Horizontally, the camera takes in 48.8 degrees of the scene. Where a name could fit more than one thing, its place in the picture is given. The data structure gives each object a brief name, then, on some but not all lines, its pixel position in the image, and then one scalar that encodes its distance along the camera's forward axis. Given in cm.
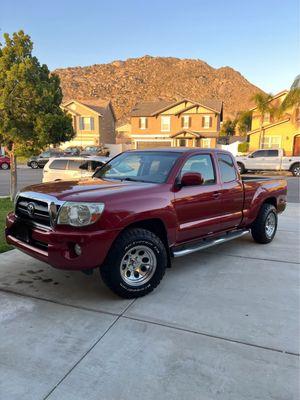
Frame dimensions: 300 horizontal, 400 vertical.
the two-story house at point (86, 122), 4478
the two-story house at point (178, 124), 3903
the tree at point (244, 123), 4610
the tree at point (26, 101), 770
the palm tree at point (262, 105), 3123
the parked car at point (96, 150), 3699
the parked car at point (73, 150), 3366
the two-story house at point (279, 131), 2934
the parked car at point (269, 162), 2178
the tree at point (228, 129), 5959
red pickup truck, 344
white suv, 1225
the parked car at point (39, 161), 2844
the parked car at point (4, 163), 2686
